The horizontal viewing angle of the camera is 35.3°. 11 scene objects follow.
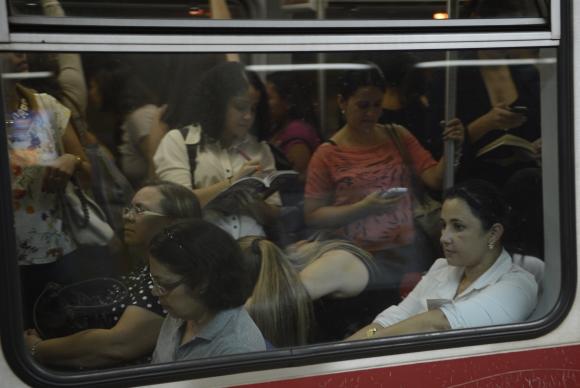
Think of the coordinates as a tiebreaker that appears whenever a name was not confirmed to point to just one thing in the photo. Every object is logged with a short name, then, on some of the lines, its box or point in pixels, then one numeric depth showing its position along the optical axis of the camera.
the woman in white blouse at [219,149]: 2.68
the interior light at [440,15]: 2.75
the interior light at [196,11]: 2.55
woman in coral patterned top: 2.84
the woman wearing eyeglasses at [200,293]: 2.64
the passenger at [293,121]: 2.75
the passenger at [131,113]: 2.56
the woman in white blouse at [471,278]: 2.91
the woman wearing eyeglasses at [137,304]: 2.55
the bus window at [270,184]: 2.51
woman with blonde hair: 2.74
